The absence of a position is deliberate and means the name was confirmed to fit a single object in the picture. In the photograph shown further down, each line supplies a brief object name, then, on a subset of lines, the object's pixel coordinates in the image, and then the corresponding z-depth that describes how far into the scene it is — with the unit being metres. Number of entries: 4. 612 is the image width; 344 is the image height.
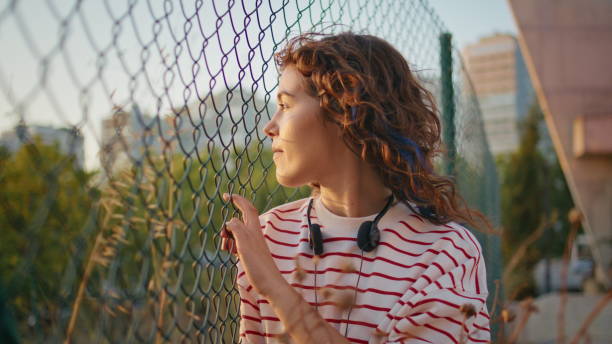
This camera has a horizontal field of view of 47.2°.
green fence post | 3.37
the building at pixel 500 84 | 30.94
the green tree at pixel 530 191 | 24.69
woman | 1.57
